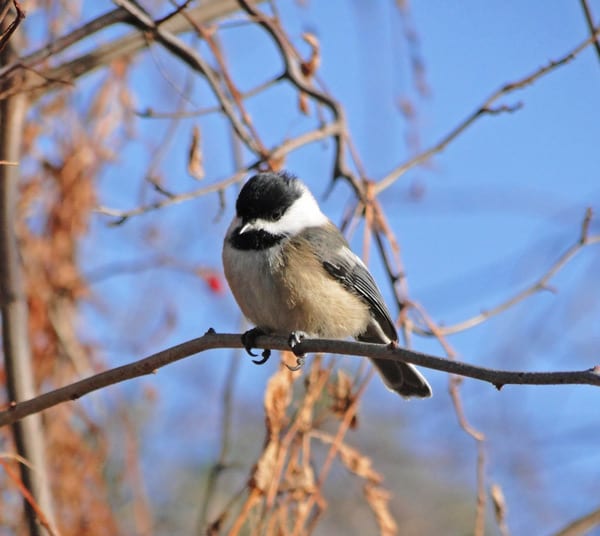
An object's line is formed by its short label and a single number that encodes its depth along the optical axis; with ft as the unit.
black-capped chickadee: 18.65
